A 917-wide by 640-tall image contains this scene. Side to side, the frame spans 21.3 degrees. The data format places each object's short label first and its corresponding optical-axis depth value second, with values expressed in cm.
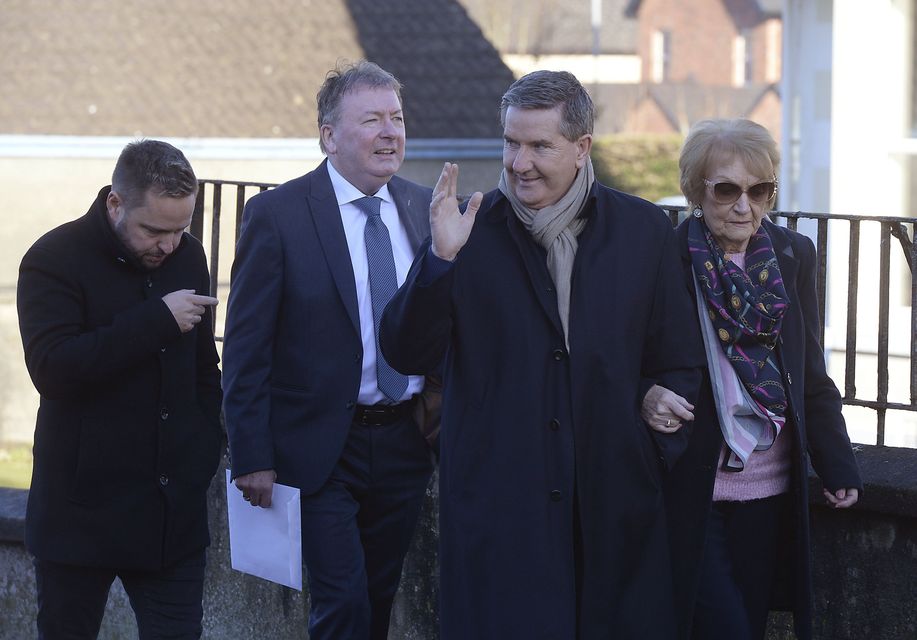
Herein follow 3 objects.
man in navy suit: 708
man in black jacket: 667
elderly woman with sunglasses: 643
